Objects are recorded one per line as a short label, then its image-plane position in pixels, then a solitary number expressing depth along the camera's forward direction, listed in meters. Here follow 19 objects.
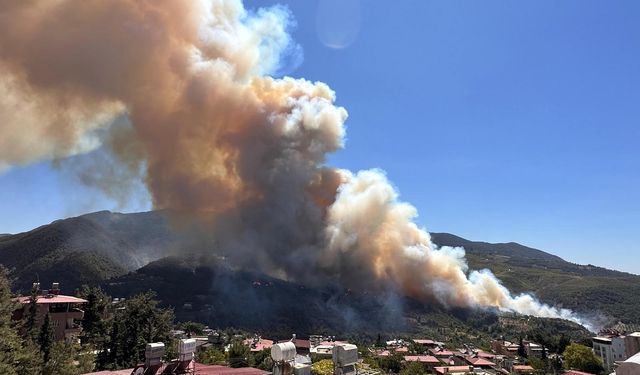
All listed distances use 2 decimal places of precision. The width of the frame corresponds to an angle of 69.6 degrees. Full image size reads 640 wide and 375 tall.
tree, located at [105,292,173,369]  40.50
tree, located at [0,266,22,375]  20.70
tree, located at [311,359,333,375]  47.72
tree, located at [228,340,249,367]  53.25
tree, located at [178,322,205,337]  90.19
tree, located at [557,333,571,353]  81.06
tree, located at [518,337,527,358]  79.81
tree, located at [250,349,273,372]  52.21
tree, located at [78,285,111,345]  45.69
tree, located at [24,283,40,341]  32.34
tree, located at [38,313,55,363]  31.81
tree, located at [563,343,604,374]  65.56
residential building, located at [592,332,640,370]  72.75
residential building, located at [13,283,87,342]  42.22
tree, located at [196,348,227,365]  51.41
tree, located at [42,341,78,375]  28.52
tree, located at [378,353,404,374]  62.72
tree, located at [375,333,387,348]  87.19
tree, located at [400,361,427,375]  55.59
